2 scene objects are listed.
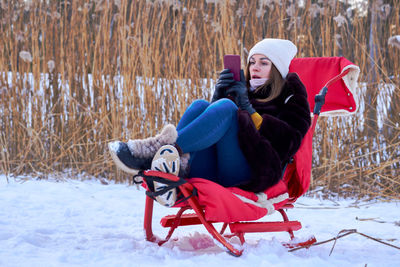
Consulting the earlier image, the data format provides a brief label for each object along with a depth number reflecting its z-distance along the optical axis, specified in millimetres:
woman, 6857
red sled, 6866
